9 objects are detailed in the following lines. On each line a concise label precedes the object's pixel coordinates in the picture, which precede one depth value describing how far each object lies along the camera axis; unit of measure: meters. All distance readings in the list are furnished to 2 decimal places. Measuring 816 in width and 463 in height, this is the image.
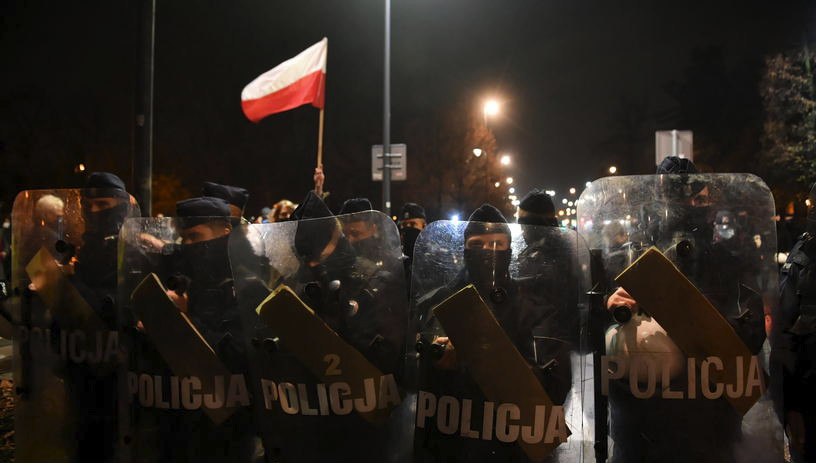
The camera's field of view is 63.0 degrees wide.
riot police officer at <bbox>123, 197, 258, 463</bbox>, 3.56
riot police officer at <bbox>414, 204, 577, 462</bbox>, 3.02
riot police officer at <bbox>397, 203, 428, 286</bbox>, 8.25
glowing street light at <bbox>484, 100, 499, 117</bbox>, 25.22
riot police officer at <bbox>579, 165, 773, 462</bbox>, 2.93
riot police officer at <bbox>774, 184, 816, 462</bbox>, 3.42
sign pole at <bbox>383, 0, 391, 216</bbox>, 13.41
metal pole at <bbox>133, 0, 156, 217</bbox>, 6.35
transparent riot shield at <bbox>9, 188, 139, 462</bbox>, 4.01
